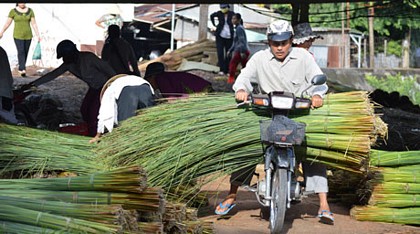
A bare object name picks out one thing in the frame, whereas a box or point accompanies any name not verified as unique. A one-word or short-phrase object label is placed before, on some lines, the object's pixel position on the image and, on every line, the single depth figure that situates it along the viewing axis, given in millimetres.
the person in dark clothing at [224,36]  22703
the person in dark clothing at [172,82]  10030
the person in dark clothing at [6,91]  10984
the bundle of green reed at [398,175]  7918
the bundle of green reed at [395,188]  7852
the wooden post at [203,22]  26078
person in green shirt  21188
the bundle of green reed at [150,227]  5586
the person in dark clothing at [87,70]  10508
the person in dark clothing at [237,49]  20561
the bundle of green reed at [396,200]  7828
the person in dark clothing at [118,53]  12922
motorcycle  6996
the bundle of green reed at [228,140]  7172
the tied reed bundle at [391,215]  7762
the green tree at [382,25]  37500
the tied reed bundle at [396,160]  8070
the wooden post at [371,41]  31922
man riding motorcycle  7605
